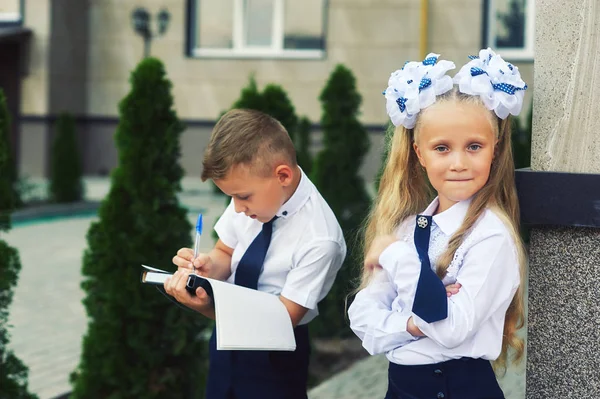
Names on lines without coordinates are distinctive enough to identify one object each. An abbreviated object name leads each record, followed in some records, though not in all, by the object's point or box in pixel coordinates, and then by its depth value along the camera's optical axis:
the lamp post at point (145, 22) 17.95
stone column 2.32
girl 2.05
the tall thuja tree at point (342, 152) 6.29
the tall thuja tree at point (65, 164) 14.23
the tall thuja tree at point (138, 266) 4.03
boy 2.50
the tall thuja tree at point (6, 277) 3.70
